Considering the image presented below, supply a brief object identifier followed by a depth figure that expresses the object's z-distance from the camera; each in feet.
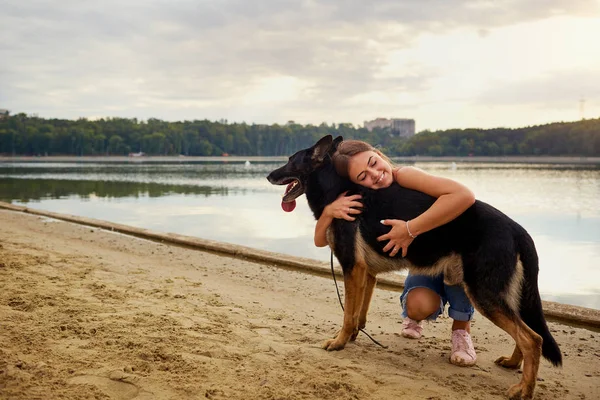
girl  11.25
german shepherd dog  10.82
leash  13.90
